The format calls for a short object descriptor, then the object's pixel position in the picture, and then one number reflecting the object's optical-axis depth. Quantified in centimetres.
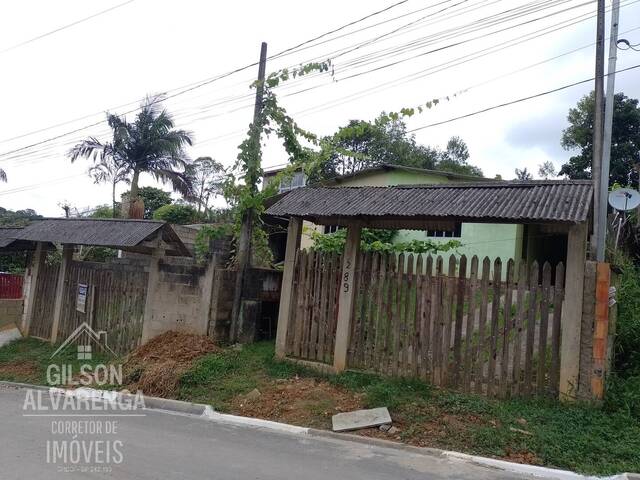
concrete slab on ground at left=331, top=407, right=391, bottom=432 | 630
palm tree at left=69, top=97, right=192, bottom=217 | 2059
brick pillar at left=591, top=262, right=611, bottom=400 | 614
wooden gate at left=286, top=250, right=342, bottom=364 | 827
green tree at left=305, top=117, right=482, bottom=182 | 2928
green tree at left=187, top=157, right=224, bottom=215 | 2839
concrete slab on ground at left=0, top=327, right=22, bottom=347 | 1225
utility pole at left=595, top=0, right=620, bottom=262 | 753
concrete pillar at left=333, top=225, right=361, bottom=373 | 791
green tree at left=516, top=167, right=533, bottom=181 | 3143
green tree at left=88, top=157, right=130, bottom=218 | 2082
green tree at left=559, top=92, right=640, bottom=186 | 2282
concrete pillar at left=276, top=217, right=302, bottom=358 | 864
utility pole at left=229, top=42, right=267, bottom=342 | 986
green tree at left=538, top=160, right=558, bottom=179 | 3178
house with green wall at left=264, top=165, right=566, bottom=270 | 1656
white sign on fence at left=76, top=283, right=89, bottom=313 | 1119
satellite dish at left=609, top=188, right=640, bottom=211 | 745
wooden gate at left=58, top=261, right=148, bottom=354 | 1051
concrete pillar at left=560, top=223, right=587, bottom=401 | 625
